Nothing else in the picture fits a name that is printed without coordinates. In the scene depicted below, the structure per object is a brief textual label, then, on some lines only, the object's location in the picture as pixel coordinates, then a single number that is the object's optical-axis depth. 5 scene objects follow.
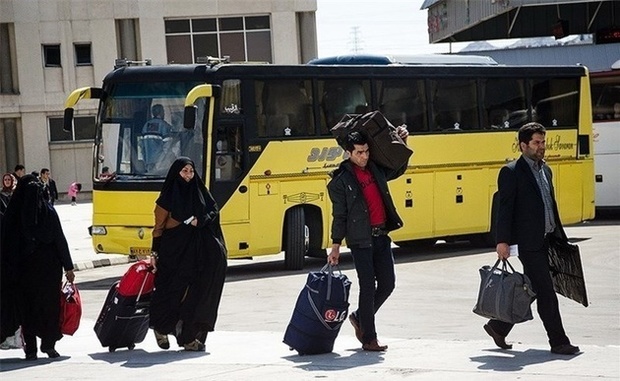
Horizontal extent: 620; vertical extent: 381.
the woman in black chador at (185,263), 12.14
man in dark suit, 10.82
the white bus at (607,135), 31.45
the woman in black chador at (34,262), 12.12
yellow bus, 21.17
